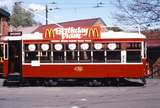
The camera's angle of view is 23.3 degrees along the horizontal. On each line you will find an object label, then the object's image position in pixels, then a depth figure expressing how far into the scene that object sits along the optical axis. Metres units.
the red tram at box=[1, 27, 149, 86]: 20.44
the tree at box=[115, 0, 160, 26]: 24.06
